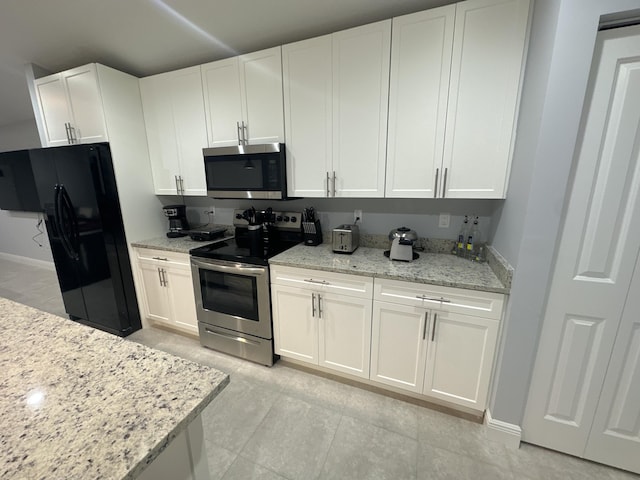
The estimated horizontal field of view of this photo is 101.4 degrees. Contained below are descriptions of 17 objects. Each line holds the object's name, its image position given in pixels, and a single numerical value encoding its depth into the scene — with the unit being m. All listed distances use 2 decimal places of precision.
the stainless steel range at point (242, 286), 2.06
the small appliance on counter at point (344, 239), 2.03
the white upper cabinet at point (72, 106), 2.28
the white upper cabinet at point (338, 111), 1.75
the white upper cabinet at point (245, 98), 2.03
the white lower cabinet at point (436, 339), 1.54
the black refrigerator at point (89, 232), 2.32
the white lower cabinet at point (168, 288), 2.42
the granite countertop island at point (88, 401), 0.52
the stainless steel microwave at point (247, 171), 2.07
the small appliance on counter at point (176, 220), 2.75
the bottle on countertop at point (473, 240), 1.92
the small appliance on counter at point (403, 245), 1.85
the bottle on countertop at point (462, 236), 1.96
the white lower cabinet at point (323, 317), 1.81
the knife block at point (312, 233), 2.28
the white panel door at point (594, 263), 1.14
